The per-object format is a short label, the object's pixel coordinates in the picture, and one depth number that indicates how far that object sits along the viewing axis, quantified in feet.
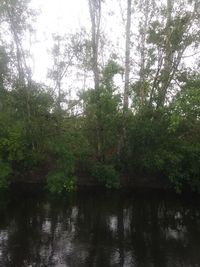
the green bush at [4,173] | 38.36
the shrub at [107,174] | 43.45
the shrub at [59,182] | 39.28
